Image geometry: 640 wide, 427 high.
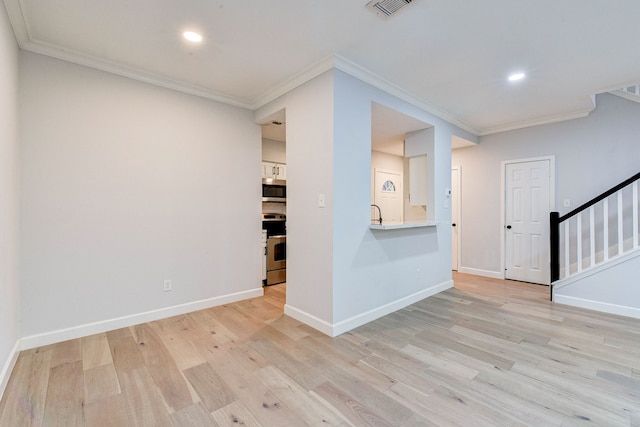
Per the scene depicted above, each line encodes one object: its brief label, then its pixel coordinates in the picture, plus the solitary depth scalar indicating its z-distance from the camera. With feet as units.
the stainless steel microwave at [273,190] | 15.56
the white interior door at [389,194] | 19.33
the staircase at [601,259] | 10.59
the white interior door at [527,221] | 14.94
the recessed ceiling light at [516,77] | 9.93
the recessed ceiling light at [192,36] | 7.63
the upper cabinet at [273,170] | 15.77
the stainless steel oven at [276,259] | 14.85
